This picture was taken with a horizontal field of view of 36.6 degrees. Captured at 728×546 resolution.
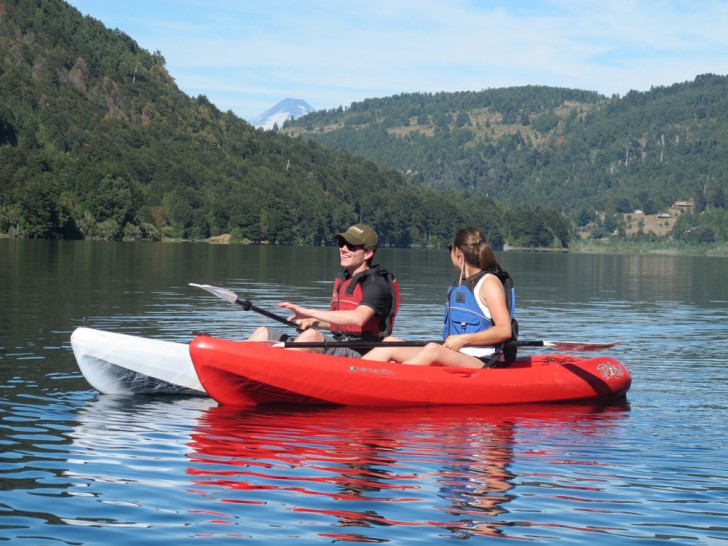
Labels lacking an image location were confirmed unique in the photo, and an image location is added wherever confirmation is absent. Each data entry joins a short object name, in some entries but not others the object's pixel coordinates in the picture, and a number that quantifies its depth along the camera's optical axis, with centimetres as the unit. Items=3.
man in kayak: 1198
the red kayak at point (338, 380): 1230
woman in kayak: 1217
